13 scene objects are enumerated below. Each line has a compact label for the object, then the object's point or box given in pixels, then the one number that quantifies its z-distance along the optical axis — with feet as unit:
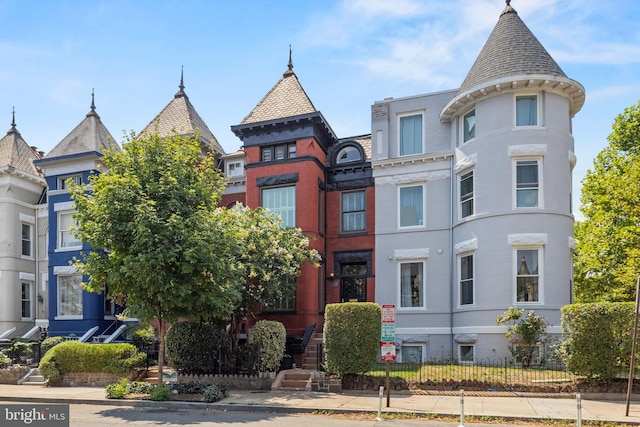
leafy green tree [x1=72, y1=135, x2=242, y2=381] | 47.32
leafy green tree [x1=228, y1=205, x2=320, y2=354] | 58.21
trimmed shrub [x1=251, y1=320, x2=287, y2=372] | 56.80
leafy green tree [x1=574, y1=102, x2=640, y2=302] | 71.51
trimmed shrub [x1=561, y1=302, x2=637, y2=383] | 45.06
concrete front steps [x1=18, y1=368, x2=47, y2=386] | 63.45
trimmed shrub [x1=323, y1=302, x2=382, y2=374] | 50.39
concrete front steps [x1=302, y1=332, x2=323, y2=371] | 62.85
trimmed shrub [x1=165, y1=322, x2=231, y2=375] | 56.95
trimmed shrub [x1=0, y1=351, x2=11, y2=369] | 65.36
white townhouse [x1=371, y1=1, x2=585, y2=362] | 61.00
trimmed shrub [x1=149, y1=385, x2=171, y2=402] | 48.03
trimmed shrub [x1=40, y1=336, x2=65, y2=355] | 73.87
